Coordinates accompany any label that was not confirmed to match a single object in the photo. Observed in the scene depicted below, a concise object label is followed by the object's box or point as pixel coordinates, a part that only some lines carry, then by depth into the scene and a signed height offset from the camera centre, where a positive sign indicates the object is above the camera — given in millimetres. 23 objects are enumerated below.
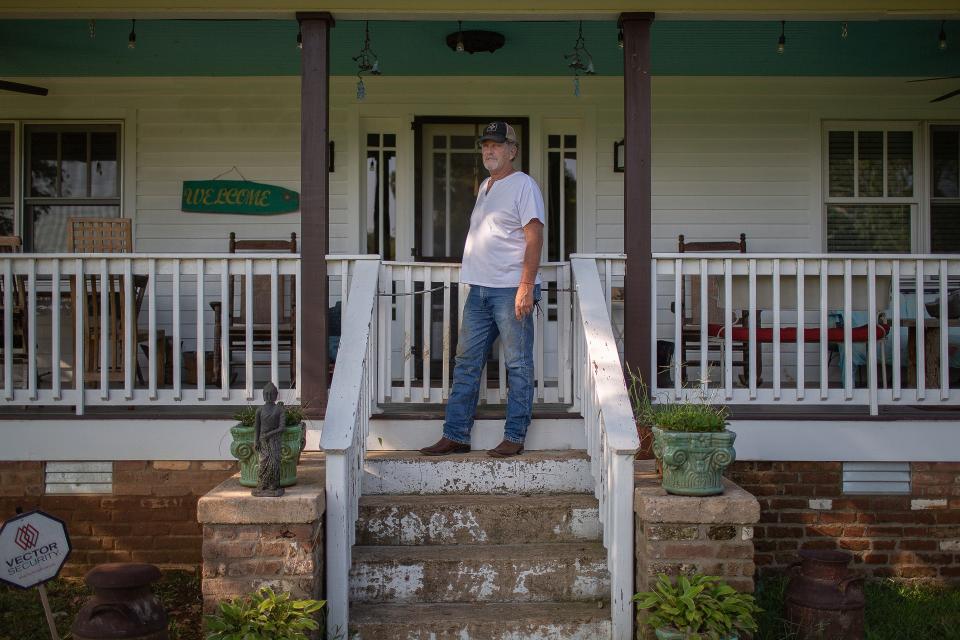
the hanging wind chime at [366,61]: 6262 +1957
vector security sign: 3795 -916
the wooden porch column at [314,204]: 5270 +707
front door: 7730 +1198
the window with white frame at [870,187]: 7707 +1174
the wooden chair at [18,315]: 6027 +93
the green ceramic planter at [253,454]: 4148 -554
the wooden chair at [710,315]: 6887 +111
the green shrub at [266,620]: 3679 -1156
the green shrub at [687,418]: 4258 -414
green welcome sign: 7609 +1071
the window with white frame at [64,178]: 7648 +1236
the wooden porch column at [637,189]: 5336 +800
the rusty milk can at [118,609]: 3832 -1160
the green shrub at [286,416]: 4266 -403
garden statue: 4051 -496
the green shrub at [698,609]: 3795 -1153
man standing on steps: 4863 +216
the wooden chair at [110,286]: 5766 +277
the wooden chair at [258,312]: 6645 +125
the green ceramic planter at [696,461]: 4141 -584
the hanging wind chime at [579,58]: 6295 +2001
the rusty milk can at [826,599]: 4297 -1247
